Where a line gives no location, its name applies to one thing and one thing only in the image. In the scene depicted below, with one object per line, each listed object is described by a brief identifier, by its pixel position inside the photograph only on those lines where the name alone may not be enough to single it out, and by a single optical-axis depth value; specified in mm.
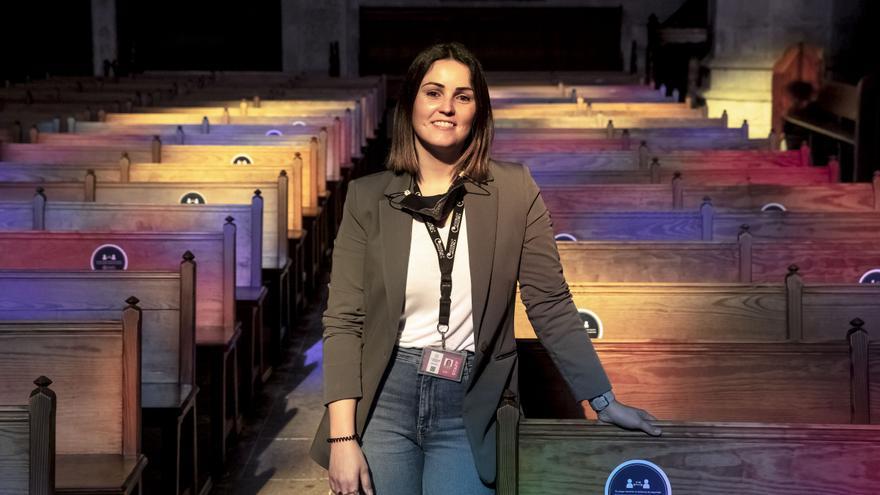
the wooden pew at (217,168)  7355
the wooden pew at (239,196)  6758
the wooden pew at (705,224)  5871
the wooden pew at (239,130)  9461
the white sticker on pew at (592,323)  4414
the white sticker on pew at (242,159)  8000
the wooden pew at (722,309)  4410
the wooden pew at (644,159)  7879
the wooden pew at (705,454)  2564
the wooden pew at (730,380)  3611
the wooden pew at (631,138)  8680
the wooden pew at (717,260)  5156
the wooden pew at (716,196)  6648
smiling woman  2666
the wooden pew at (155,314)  4539
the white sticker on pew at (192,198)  6773
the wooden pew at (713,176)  7262
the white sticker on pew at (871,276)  5270
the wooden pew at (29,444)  2867
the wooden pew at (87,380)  3820
